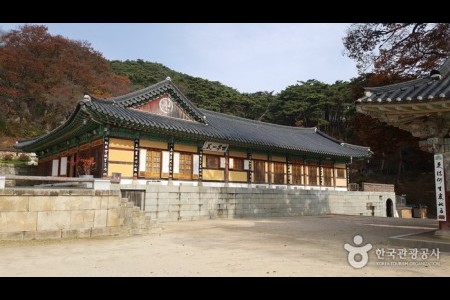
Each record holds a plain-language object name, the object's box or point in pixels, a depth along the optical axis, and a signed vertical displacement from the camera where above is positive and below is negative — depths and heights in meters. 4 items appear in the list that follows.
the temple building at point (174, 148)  17.06 +2.13
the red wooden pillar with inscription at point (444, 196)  8.90 -0.29
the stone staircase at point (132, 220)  11.72 -1.35
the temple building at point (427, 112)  8.49 +1.88
